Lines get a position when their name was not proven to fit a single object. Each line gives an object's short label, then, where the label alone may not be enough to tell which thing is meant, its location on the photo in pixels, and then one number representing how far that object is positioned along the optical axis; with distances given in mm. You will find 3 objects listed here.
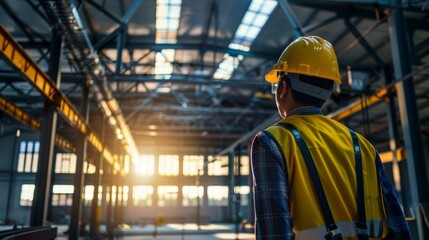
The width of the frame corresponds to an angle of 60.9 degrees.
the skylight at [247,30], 13055
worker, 1364
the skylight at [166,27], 12922
